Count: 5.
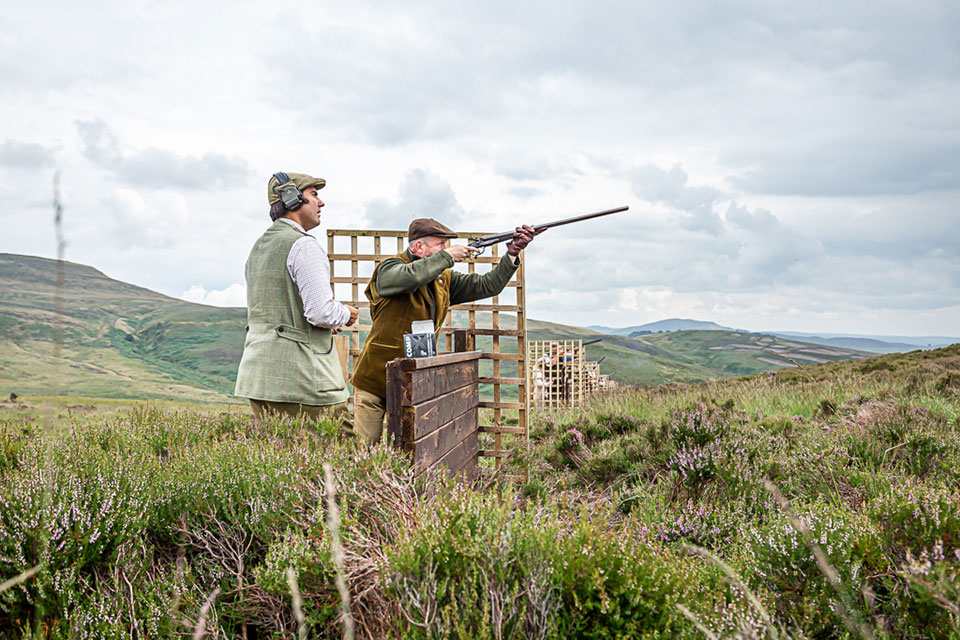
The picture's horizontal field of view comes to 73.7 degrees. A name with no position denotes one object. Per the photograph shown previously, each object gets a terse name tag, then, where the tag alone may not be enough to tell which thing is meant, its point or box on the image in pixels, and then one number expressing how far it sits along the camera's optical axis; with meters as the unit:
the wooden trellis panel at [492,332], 5.53
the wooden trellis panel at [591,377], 20.09
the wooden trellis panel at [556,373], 17.36
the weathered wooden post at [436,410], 3.09
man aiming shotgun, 4.05
